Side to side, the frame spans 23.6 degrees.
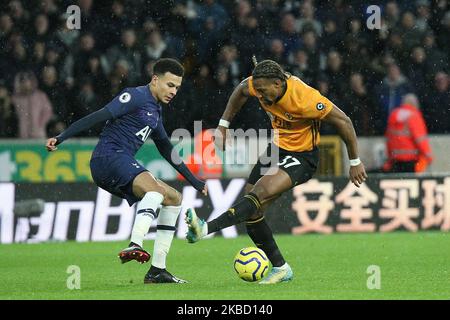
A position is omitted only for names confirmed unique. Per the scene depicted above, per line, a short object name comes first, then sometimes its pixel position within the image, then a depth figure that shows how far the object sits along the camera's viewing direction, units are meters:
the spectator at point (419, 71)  15.04
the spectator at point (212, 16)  14.85
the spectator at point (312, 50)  14.71
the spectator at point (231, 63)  14.57
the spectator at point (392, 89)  14.82
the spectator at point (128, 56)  14.48
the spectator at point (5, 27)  14.69
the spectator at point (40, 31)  14.63
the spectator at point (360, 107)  14.60
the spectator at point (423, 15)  15.55
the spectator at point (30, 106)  14.20
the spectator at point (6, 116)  14.19
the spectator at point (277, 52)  14.59
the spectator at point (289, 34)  14.84
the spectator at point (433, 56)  15.14
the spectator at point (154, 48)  14.51
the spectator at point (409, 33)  15.27
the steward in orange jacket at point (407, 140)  14.62
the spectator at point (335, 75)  14.66
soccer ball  8.18
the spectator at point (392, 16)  15.39
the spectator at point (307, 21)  14.91
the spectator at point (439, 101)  15.07
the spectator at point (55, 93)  14.33
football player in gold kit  8.12
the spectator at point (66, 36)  14.62
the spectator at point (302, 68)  14.57
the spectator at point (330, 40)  14.95
